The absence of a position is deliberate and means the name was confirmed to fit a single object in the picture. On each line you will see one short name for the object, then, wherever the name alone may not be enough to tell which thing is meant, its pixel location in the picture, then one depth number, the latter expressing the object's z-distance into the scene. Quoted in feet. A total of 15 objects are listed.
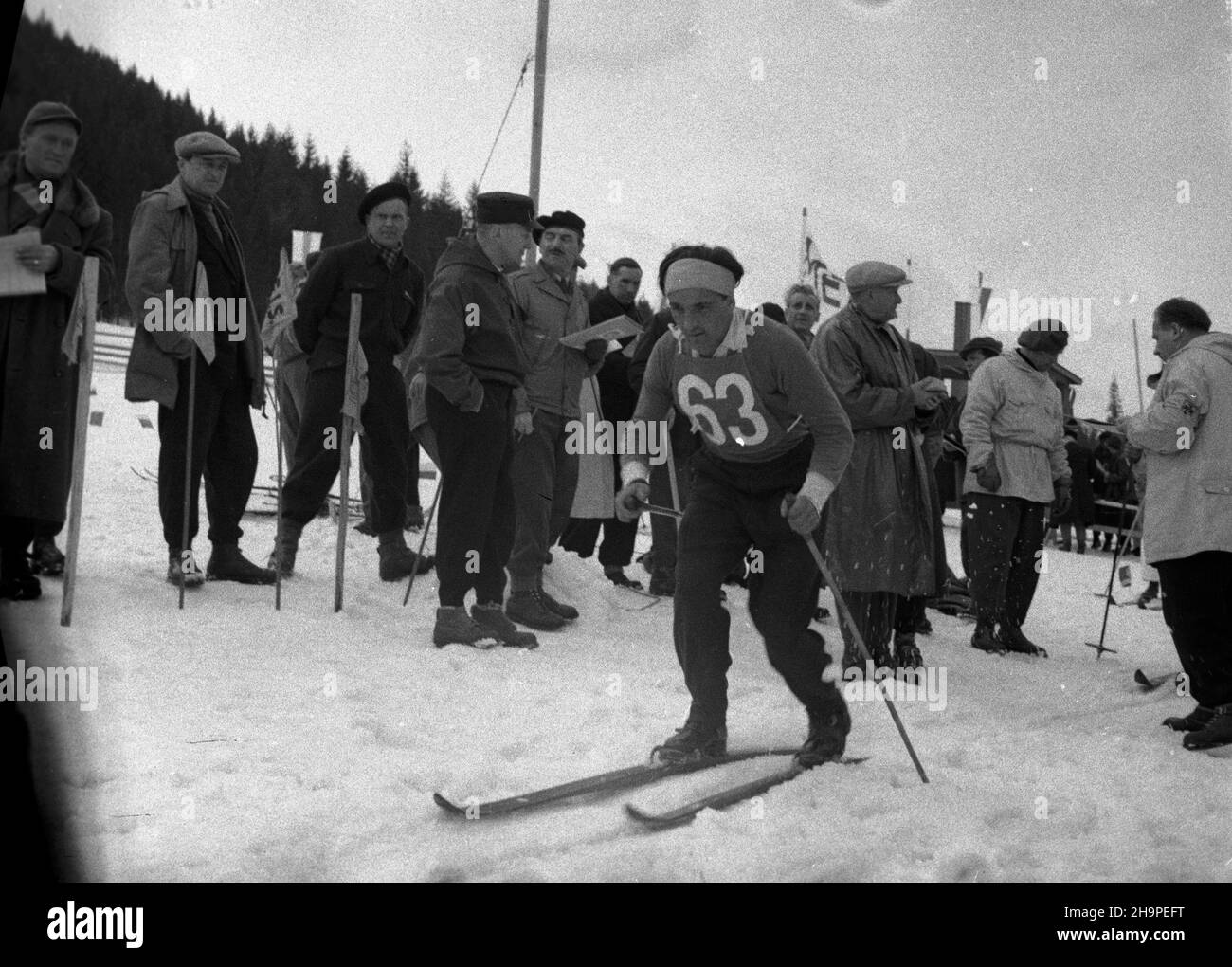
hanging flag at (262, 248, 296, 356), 15.83
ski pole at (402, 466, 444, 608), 14.47
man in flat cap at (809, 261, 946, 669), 14.89
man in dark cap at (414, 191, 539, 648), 13.84
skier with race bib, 9.95
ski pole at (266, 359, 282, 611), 13.25
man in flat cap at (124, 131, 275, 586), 13.39
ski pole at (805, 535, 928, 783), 9.83
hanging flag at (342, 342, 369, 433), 14.98
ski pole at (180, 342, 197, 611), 13.41
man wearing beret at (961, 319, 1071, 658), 17.89
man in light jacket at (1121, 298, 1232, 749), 12.15
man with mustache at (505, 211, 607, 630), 15.76
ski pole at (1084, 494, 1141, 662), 17.67
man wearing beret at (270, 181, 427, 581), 15.76
